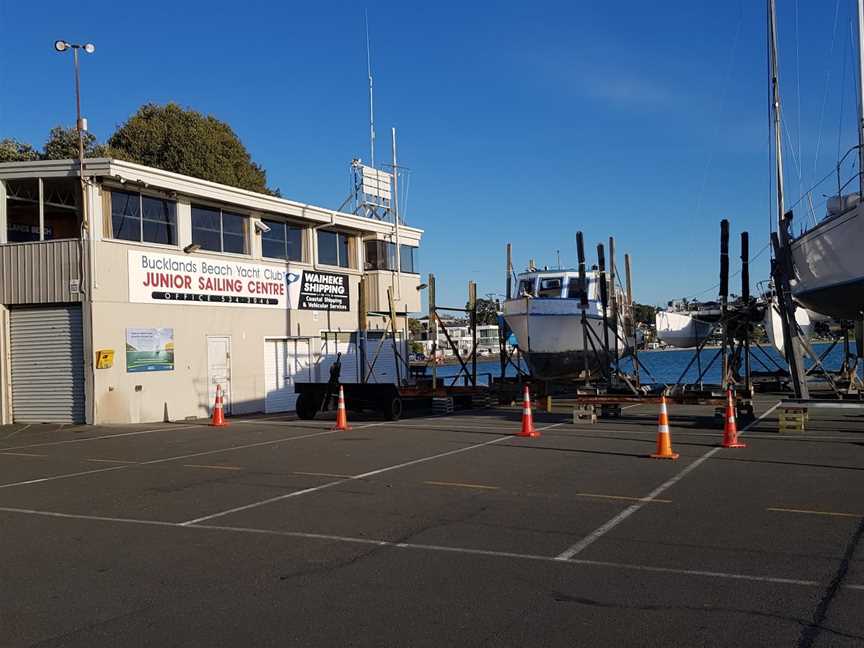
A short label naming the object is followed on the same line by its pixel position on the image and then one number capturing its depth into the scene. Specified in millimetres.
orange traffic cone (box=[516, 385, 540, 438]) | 16075
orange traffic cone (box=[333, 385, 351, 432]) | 18438
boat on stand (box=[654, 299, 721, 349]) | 41344
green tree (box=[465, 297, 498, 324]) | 26094
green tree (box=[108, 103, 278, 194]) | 43000
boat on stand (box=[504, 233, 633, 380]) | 25359
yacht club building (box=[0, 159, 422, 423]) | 19938
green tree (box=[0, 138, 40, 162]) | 36919
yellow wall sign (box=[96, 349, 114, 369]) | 19641
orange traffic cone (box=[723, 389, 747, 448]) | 13969
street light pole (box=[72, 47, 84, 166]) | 19341
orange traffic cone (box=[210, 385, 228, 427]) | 19791
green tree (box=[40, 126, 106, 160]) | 38844
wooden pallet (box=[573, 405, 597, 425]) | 18500
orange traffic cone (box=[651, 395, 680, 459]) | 12680
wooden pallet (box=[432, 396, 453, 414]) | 23156
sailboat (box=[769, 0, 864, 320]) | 16141
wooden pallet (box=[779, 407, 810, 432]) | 16109
